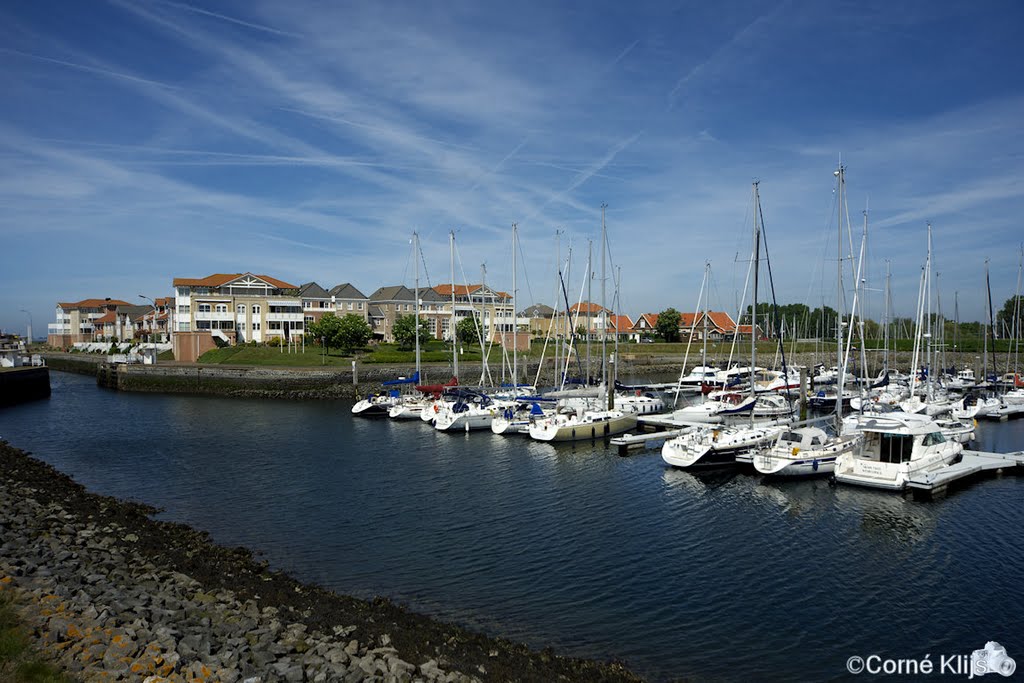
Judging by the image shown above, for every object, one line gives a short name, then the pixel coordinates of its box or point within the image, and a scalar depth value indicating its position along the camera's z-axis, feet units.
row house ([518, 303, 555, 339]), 397.04
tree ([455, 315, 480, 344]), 312.91
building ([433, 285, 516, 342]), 364.69
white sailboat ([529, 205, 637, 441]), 133.18
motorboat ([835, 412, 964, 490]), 92.95
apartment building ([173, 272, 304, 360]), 325.42
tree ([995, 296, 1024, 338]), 319.74
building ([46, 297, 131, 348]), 513.04
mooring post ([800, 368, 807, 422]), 160.86
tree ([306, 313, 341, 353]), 294.25
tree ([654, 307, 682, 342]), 400.88
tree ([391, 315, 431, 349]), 309.22
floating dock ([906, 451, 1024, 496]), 89.97
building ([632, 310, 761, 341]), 429.79
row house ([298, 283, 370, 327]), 359.66
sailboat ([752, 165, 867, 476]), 100.78
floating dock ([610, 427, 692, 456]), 126.72
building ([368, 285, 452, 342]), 387.96
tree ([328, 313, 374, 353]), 291.99
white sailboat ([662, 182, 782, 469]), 108.37
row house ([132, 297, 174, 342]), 396.16
